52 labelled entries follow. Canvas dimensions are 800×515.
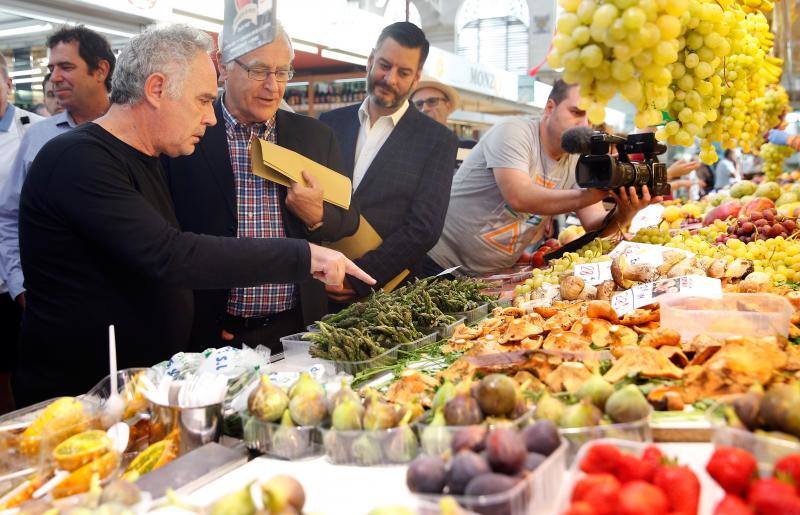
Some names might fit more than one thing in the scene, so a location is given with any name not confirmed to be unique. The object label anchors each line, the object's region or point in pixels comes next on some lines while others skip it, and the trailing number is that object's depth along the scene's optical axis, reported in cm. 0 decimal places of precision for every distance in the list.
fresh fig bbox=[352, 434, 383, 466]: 131
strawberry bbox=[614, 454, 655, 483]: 96
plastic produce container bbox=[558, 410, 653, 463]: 117
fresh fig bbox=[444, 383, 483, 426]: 125
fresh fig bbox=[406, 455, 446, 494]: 102
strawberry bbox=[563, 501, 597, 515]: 90
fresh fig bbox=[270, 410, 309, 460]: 139
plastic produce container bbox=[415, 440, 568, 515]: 95
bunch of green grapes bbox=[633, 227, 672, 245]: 321
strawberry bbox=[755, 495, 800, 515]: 85
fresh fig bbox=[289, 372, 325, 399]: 142
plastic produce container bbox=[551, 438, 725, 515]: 98
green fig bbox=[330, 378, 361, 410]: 137
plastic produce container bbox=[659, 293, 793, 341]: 171
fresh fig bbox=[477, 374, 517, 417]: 127
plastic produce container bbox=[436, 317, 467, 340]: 225
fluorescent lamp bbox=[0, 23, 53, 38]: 394
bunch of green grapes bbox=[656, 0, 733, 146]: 180
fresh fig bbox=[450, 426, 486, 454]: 110
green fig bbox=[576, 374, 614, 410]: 131
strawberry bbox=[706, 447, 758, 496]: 95
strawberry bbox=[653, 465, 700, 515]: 92
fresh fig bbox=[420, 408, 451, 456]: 121
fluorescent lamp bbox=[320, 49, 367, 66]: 547
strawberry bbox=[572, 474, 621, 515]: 91
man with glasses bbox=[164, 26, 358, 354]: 252
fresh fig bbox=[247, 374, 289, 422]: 142
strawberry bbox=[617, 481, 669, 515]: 87
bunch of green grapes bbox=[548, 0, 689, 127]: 142
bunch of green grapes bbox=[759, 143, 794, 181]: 636
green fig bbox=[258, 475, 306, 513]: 98
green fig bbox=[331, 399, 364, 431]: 133
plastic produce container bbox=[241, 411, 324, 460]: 139
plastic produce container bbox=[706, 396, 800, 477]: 95
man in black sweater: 184
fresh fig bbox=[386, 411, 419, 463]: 129
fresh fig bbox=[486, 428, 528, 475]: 103
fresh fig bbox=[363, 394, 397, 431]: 131
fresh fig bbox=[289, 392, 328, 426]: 139
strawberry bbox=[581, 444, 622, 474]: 100
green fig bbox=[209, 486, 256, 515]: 97
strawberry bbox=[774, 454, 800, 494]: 91
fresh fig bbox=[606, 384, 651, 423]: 122
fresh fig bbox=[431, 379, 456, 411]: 136
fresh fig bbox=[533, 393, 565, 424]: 125
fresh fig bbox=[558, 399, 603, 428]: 120
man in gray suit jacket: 312
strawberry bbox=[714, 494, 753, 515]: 88
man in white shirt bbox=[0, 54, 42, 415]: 349
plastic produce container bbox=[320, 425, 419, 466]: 129
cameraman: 336
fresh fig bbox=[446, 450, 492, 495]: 101
